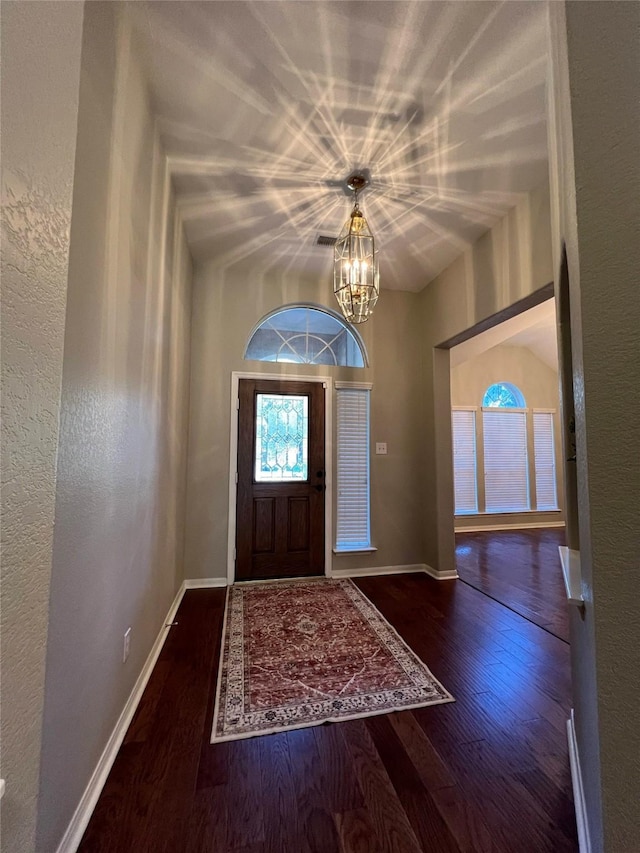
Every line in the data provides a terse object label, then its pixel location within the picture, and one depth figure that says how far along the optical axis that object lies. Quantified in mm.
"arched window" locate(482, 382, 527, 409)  6320
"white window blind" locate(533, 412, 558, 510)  6203
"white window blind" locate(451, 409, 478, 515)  5918
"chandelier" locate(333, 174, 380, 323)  2223
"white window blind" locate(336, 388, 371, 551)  3674
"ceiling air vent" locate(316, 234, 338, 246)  3012
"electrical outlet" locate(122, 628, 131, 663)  1572
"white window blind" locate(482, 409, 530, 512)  6039
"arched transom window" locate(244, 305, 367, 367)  3678
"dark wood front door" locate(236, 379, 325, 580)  3488
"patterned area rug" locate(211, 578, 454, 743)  1673
